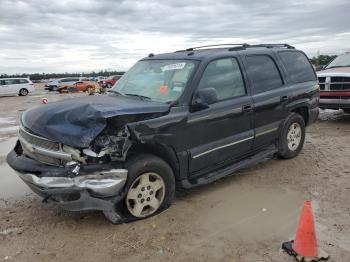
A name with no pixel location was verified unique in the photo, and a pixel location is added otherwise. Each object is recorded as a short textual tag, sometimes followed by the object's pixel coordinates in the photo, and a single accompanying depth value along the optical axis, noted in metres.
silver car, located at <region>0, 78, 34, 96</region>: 33.78
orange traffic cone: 3.56
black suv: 4.08
